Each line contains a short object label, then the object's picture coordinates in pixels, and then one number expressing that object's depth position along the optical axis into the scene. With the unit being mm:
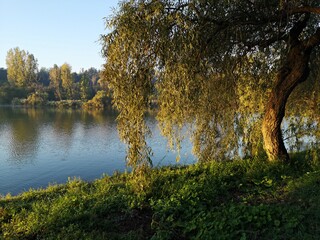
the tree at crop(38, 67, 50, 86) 83825
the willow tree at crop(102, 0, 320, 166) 4691
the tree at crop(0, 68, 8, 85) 77606
